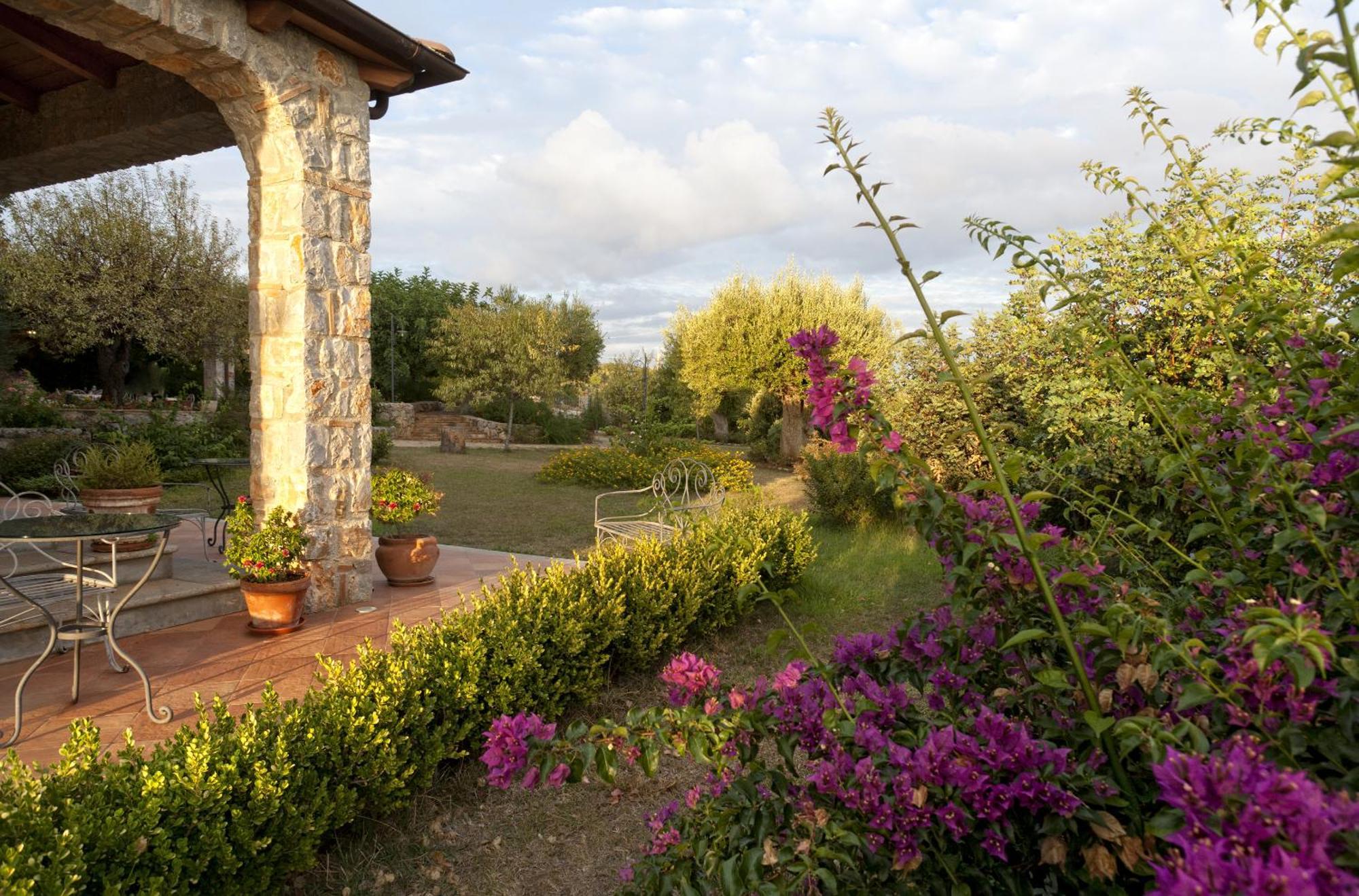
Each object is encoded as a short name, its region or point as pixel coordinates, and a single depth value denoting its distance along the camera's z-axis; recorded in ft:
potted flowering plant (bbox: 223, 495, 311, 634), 13.33
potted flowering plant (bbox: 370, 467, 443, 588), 17.37
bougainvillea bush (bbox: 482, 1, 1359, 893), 2.90
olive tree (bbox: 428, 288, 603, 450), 69.41
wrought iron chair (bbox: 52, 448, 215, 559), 17.71
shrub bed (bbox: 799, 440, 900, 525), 28.73
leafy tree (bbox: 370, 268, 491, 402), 87.25
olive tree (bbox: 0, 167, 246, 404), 51.01
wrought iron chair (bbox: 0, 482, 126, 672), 11.79
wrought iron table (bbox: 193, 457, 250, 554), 18.16
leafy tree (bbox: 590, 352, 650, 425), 89.86
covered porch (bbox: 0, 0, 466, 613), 13.32
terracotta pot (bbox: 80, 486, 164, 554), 17.74
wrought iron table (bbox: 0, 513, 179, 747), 9.33
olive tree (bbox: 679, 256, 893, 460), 57.73
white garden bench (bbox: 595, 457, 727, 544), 18.90
